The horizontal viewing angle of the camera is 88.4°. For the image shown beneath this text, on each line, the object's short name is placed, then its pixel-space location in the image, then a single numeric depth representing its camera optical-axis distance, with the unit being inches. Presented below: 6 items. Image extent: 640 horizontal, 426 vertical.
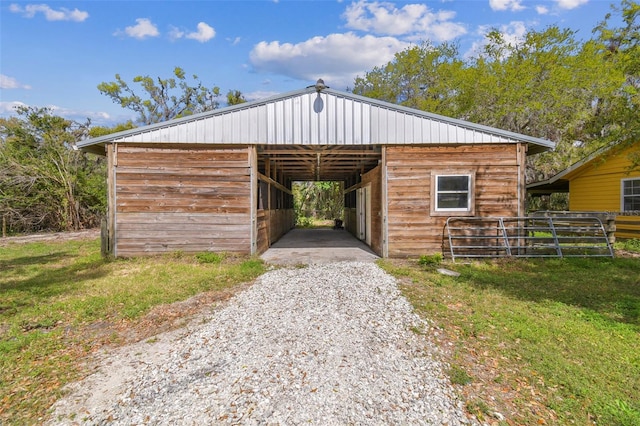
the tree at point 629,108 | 325.7
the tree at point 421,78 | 892.6
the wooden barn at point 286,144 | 332.5
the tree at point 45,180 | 555.8
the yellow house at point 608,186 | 438.3
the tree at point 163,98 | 1143.6
